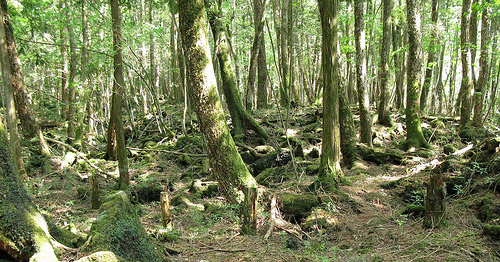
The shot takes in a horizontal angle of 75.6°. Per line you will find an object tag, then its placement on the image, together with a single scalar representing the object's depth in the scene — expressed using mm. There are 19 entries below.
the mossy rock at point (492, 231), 4418
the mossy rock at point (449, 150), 8647
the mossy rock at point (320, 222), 5777
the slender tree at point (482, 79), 10625
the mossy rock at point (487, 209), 5289
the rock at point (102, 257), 2602
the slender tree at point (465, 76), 10672
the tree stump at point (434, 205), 5125
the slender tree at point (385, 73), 12485
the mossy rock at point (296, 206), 6289
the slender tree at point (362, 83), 10500
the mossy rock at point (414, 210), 5777
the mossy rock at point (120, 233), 3146
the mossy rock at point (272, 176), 8398
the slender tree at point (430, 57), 13930
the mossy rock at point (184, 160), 11125
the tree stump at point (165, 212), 5416
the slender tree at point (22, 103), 9406
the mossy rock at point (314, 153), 10664
